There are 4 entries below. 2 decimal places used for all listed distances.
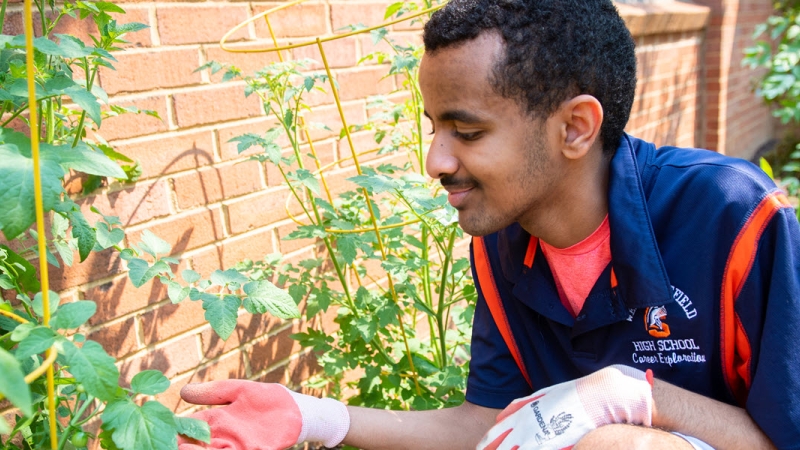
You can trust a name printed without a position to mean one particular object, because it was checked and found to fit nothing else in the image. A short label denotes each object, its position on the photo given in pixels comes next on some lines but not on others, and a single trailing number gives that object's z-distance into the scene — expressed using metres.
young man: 1.43
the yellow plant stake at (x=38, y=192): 0.95
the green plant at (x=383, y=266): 1.97
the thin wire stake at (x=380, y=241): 2.01
